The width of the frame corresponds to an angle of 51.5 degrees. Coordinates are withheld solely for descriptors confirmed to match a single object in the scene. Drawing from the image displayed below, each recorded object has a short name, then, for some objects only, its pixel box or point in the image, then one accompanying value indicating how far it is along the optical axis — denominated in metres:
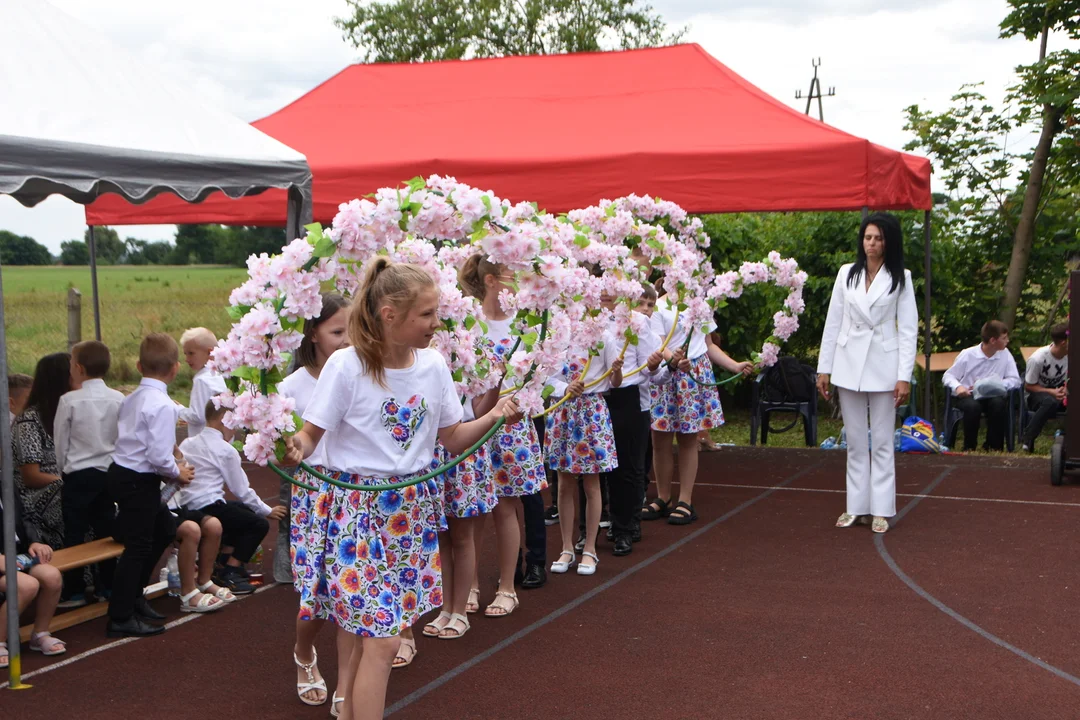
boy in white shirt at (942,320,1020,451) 10.93
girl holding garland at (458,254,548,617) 5.23
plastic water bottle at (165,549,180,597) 6.00
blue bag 10.38
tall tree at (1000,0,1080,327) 12.44
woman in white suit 7.02
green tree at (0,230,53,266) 27.77
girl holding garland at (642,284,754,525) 7.59
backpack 11.34
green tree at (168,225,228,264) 28.86
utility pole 34.12
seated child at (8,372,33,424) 5.75
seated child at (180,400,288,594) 5.93
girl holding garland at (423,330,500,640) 4.96
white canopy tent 4.65
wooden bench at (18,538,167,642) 5.20
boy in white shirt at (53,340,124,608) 5.45
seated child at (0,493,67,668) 4.90
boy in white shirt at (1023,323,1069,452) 10.62
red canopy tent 8.41
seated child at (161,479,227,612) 5.66
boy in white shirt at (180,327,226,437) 6.07
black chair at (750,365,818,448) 11.29
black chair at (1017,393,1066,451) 10.78
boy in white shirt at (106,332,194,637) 5.16
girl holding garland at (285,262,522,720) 3.45
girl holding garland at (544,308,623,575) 6.11
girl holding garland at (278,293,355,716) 4.31
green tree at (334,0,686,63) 32.81
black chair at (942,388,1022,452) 11.03
